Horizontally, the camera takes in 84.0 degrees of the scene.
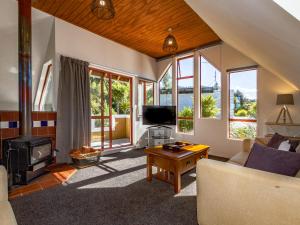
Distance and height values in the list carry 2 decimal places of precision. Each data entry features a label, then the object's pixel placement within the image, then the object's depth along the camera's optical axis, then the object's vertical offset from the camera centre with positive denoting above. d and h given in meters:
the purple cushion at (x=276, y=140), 2.06 -0.37
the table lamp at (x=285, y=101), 3.03 +0.20
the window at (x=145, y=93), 5.24 +0.63
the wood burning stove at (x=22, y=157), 2.34 -0.63
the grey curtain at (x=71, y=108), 3.30 +0.10
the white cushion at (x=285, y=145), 1.83 -0.38
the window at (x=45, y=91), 3.58 +0.49
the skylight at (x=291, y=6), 0.90 +0.58
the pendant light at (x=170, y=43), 2.99 +1.25
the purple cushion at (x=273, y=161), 1.26 -0.40
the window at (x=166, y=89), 5.36 +0.79
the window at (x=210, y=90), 4.29 +0.59
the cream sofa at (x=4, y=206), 1.00 -0.63
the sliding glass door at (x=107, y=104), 4.15 +0.23
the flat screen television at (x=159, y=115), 4.67 -0.07
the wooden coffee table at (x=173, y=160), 2.26 -0.71
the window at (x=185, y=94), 4.82 +0.53
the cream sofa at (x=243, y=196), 0.98 -0.56
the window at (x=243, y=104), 3.77 +0.19
